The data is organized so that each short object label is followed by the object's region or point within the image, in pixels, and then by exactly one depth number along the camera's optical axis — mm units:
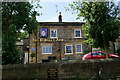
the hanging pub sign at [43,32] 15568
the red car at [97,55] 9175
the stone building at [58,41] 15330
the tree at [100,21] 7341
